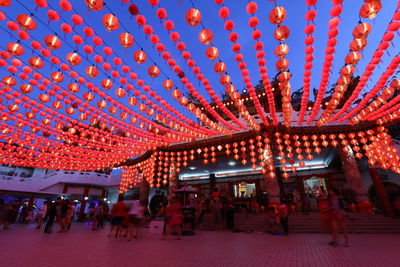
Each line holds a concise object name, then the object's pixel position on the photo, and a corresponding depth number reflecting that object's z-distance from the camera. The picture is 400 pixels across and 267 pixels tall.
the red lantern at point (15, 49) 4.75
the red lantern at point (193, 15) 4.11
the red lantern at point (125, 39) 4.62
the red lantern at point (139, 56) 5.11
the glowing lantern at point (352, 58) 5.24
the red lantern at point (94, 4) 3.83
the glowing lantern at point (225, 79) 6.09
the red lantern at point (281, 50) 4.95
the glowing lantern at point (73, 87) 6.00
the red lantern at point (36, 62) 5.15
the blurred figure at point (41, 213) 11.23
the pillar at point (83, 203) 20.73
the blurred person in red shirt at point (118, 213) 7.27
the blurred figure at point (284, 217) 8.35
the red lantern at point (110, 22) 4.29
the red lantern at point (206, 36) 4.57
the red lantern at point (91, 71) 5.43
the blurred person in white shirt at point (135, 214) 7.21
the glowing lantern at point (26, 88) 5.99
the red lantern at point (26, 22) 4.19
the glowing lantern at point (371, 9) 3.90
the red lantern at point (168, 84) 6.13
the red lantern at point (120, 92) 6.41
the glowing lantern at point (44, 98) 6.45
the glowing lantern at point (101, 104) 6.71
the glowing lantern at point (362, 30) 4.40
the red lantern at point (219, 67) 5.51
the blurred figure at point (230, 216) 9.88
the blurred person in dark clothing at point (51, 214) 8.39
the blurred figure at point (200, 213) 10.49
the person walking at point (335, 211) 5.29
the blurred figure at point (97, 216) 11.12
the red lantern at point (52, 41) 4.57
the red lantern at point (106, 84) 5.97
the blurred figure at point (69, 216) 10.05
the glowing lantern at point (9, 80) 5.82
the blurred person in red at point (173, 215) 6.78
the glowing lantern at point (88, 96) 6.66
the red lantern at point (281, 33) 4.46
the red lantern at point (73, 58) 5.07
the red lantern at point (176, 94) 6.67
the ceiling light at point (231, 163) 16.73
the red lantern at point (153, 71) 5.58
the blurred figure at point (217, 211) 9.89
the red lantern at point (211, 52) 5.01
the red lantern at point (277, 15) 4.09
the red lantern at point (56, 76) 5.47
